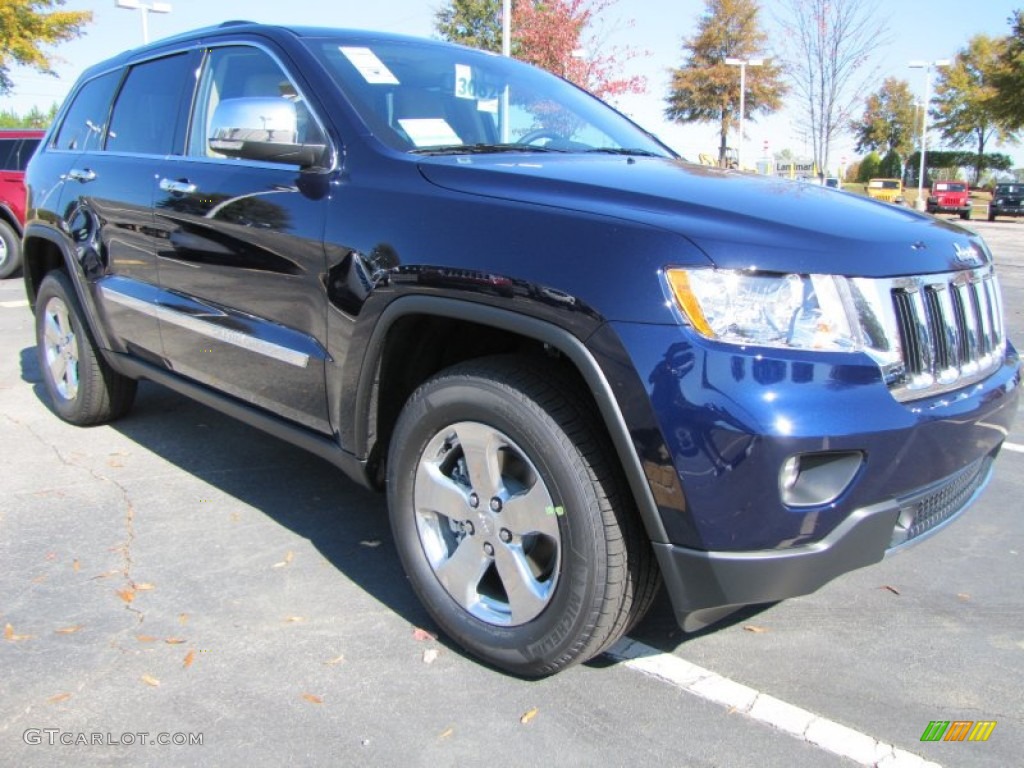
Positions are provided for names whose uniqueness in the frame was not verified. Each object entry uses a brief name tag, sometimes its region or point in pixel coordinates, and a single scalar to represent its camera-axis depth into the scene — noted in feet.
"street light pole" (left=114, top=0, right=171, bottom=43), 75.87
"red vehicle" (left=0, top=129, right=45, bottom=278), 37.68
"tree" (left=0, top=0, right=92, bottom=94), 78.28
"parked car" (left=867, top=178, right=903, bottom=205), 105.97
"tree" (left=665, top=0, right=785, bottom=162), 153.17
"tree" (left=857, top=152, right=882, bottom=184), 168.86
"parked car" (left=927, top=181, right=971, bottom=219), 104.62
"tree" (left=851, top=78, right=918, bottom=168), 185.47
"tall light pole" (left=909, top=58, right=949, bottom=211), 113.29
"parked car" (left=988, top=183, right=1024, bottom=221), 102.63
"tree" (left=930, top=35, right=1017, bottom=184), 155.12
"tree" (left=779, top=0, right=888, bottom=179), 65.67
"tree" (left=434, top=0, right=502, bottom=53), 99.14
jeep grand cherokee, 6.70
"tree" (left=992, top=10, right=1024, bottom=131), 114.83
